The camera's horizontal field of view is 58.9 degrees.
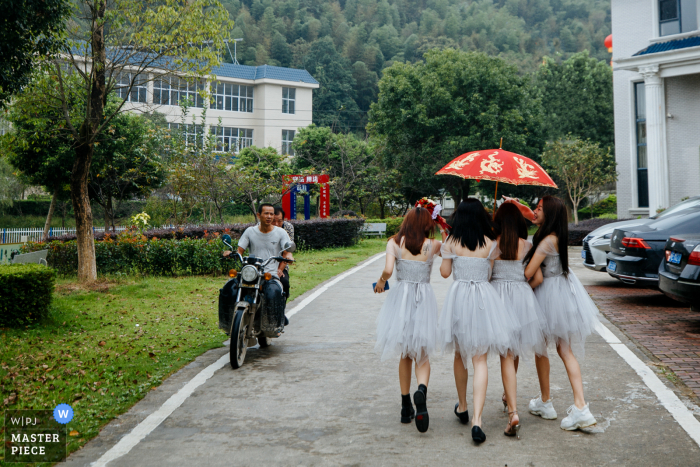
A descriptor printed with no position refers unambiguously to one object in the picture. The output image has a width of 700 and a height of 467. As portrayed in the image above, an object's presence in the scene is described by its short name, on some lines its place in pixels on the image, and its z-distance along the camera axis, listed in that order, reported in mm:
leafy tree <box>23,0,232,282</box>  11703
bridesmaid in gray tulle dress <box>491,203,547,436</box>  4625
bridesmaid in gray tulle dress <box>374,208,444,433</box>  4684
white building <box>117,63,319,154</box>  59438
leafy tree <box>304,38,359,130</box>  74375
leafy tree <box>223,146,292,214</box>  21125
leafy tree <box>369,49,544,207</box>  35719
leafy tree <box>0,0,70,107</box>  7688
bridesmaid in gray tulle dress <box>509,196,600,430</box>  4648
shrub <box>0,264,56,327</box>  8047
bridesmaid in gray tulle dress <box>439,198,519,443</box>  4516
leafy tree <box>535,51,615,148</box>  45875
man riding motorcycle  7113
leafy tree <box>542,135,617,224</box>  27438
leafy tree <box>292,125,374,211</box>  33219
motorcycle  6344
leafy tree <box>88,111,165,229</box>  25047
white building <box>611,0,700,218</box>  23875
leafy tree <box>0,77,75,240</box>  11438
